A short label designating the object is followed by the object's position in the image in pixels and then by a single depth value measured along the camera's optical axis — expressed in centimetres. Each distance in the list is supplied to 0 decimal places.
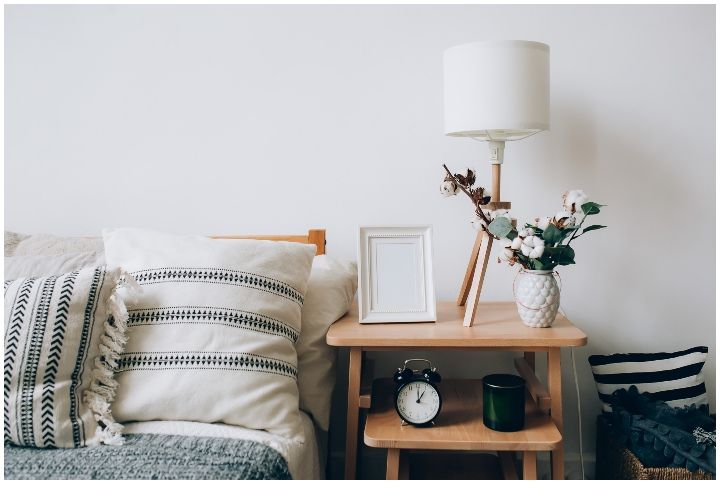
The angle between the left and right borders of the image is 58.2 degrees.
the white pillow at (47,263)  147
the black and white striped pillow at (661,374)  174
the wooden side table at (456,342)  144
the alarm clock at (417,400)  144
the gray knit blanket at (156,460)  112
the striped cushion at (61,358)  122
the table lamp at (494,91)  152
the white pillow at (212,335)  132
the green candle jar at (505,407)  140
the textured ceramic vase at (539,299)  151
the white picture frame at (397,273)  160
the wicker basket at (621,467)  150
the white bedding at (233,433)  129
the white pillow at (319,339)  154
